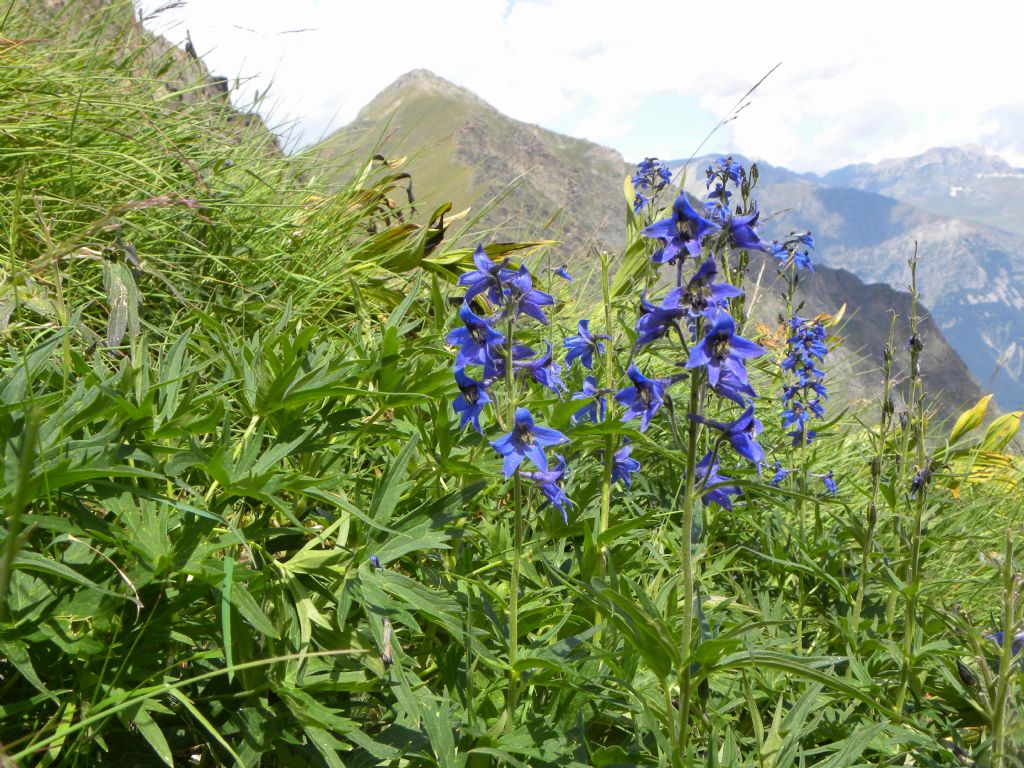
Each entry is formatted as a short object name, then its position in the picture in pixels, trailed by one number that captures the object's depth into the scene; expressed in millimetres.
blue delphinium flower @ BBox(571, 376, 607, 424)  574
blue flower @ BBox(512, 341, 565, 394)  504
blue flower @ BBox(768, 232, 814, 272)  855
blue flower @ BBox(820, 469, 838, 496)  880
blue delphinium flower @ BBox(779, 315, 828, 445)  864
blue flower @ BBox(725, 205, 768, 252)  430
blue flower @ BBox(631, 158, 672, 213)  745
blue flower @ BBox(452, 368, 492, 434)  477
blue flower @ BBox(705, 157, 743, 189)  749
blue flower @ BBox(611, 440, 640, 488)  603
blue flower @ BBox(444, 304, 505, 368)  484
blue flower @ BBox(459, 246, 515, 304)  492
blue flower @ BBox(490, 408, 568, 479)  453
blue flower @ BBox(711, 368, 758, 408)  423
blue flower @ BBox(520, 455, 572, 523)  509
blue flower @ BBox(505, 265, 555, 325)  491
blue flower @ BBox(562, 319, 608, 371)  601
